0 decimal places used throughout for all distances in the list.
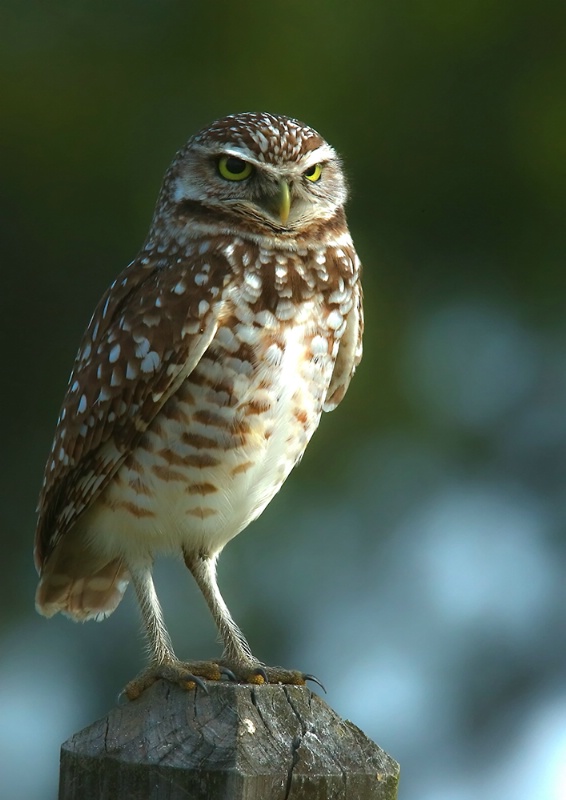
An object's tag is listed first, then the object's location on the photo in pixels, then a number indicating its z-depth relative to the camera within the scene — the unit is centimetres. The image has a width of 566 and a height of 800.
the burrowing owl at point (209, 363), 497
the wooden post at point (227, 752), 484
